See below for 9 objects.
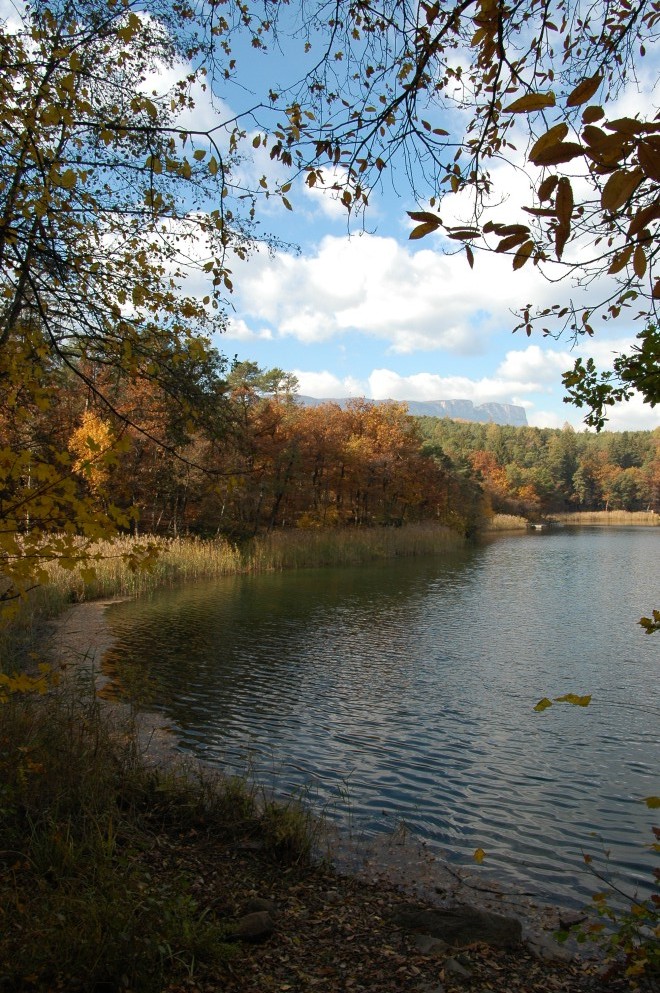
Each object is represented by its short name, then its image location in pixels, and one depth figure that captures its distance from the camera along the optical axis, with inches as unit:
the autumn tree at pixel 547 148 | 51.1
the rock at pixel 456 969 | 133.1
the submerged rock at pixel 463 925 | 149.7
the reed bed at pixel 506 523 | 2529.5
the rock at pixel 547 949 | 147.5
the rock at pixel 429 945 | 142.0
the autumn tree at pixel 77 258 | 123.1
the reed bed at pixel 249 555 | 698.9
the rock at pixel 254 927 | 137.6
